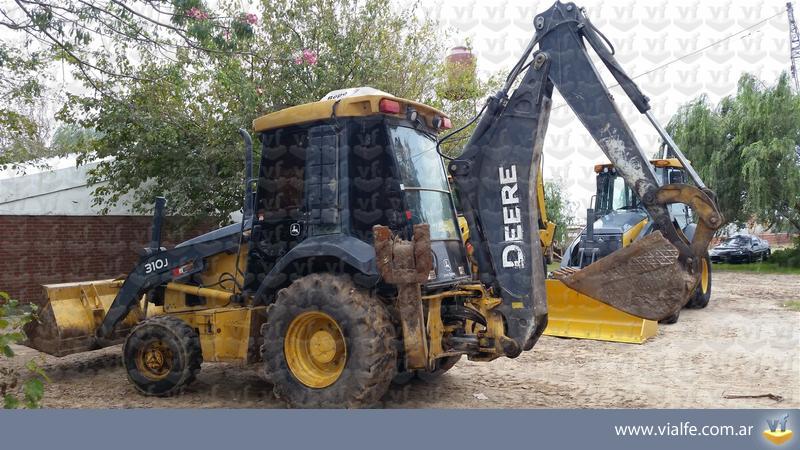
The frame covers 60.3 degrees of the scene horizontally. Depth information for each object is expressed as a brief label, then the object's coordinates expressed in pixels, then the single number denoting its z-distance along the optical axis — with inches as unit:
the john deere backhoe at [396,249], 200.7
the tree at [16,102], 355.9
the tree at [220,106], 450.6
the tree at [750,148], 901.8
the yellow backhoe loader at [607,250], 366.3
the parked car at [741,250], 1112.2
